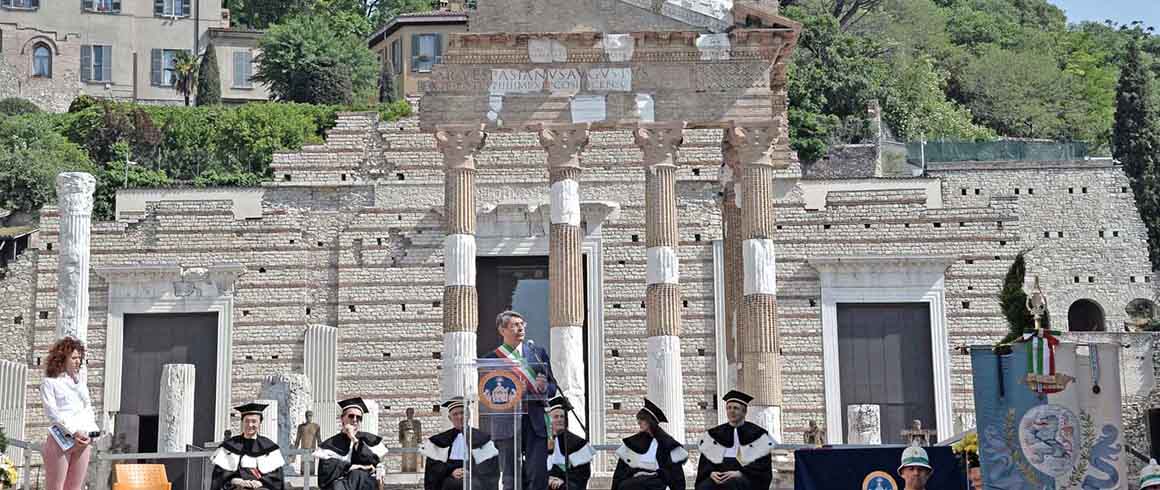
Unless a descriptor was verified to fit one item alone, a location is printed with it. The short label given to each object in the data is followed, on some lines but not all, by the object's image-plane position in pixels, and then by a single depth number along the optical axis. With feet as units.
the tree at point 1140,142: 171.22
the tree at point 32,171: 167.22
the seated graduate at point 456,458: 61.62
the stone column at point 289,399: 103.40
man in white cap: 57.47
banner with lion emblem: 54.39
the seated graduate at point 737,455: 65.82
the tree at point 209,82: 205.16
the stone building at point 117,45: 222.89
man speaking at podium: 60.75
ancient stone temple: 119.55
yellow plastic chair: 74.28
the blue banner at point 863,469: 63.87
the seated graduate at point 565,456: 64.34
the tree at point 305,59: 201.57
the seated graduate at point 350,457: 64.95
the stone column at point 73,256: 108.68
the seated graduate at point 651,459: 66.85
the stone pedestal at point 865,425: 101.45
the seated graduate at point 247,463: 63.82
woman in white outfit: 55.93
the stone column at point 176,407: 103.81
